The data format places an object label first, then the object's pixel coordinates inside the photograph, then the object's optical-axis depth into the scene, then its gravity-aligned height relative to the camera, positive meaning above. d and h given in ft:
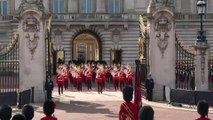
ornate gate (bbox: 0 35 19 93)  51.88 -1.21
